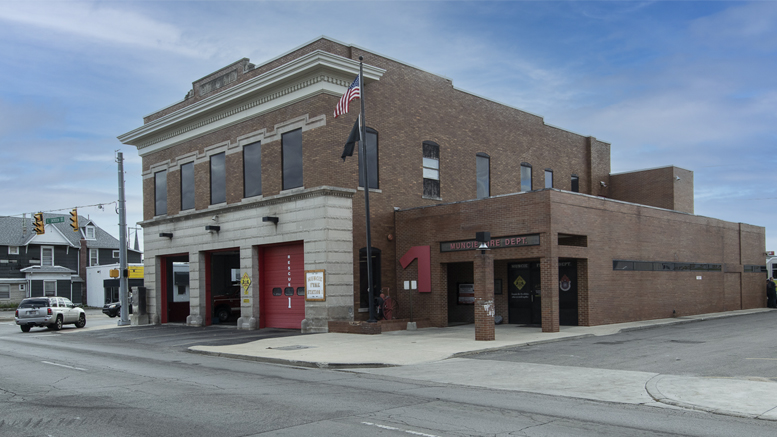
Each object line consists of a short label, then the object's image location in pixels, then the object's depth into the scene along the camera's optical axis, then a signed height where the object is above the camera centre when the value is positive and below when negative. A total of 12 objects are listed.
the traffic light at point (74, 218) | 36.62 +1.83
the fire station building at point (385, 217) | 24.23 +1.04
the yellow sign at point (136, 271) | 53.30 -1.97
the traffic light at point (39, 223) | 38.58 +1.65
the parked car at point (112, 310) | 46.28 -4.55
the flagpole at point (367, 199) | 22.27 +1.60
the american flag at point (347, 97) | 22.34 +5.28
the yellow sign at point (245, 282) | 27.62 -1.60
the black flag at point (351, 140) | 22.41 +3.71
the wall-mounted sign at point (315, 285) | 24.20 -1.59
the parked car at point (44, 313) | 32.28 -3.34
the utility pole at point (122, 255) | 34.38 -0.38
